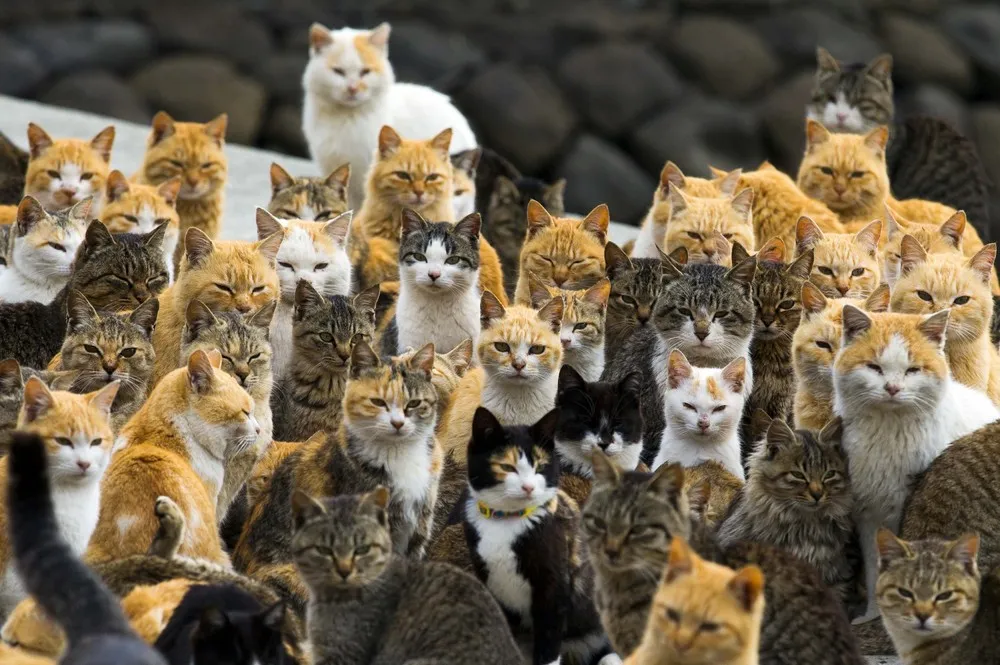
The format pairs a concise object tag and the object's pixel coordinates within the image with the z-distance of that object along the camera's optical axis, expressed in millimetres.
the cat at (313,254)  14790
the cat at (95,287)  13562
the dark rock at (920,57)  27943
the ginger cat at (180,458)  10865
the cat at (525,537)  10539
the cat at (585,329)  13373
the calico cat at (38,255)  14631
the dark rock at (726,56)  27655
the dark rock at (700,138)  27337
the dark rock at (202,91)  26337
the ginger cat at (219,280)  13782
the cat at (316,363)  13191
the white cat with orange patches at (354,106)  18381
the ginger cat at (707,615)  8607
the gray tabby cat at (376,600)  9531
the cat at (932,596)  10160
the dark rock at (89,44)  26397
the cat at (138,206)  15885
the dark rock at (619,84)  27276
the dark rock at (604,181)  26670
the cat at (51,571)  7880
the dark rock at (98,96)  26458
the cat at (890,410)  11524
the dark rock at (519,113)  26655
